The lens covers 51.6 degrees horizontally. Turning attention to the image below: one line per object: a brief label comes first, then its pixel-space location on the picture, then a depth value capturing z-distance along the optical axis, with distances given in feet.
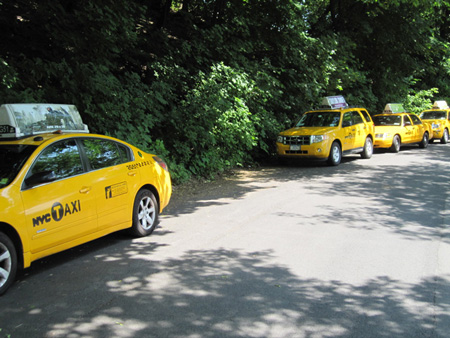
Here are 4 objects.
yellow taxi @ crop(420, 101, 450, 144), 75.15
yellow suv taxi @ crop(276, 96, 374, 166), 47.96
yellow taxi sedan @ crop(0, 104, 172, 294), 16.07
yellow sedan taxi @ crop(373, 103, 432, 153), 60.64
